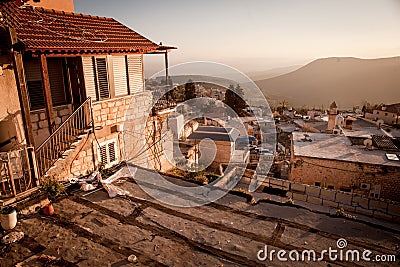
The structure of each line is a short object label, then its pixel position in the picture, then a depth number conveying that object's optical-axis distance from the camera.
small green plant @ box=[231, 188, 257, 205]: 7.19
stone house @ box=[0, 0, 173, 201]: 6.46
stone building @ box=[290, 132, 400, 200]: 12.03
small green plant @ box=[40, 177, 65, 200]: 6.47
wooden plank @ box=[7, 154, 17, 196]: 5.60
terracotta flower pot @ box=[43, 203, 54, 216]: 5.88
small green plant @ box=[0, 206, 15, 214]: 5.22
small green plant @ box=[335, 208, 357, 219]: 6.56
